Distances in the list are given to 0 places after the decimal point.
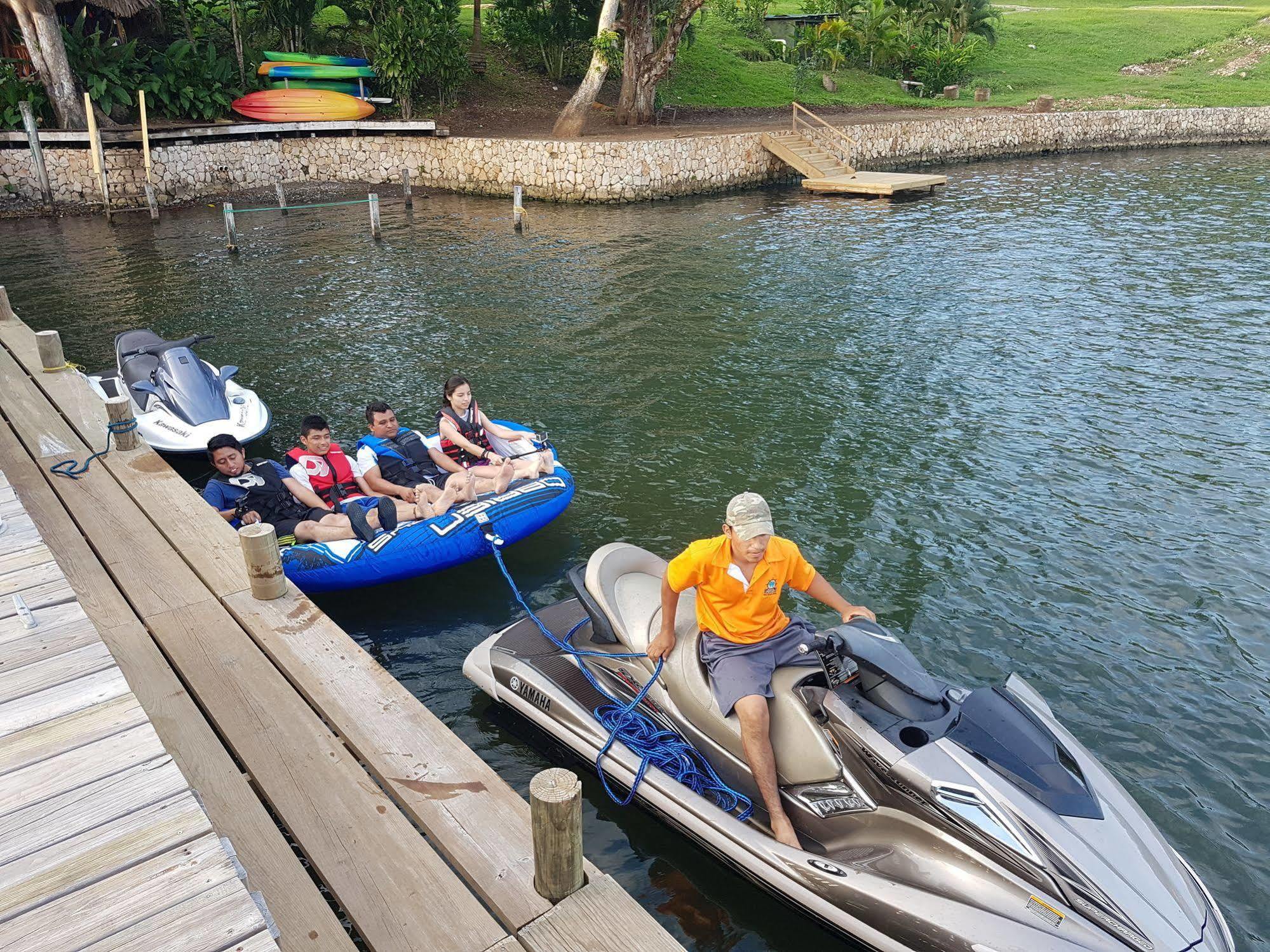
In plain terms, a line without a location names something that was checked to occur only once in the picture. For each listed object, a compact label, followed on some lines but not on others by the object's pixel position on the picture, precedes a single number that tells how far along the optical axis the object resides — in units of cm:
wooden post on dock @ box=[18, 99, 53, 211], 2466
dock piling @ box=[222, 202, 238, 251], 2162
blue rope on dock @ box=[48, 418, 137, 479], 902
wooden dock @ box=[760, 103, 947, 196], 2880
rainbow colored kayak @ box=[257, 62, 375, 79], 3081
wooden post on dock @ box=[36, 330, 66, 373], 1189
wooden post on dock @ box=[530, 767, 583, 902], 405
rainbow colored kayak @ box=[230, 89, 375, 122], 2984
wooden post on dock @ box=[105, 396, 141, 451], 956
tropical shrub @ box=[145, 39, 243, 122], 2892
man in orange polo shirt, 552
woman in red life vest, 1011
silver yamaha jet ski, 458
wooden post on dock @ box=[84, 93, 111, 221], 2541
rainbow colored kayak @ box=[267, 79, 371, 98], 3123
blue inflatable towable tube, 841
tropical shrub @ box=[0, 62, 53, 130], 2628
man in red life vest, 929
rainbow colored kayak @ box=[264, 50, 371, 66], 3111
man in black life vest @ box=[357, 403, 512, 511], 945
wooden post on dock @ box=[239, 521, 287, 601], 680
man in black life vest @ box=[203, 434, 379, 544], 888
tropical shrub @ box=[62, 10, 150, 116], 2802
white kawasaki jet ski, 1130
